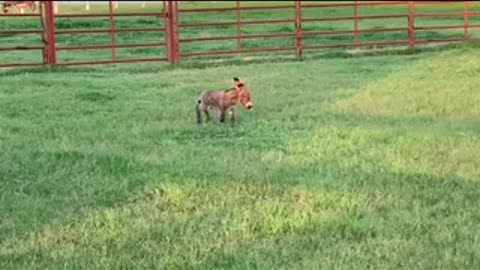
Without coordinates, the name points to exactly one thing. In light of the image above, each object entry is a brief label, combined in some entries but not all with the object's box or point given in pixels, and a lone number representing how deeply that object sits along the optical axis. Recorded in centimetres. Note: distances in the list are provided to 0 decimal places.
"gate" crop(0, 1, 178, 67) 1877
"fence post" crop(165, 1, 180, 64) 1991
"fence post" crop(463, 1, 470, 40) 2319
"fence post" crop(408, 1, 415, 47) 2230
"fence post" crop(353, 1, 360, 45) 2181
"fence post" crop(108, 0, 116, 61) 1921
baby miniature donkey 1017
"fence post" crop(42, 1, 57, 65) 1878
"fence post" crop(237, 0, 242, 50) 2092
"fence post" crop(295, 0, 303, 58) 2095
